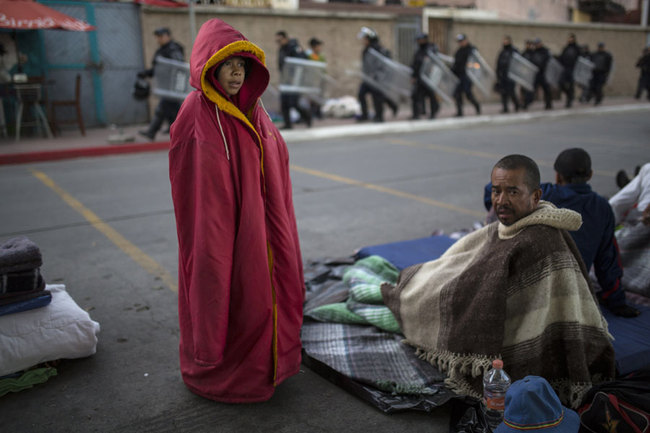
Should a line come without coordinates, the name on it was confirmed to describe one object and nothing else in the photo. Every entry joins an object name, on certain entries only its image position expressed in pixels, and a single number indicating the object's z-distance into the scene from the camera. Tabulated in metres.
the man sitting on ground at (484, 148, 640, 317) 3.38
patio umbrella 10.96
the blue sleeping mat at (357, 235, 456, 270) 4.59
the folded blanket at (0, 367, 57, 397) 3.05
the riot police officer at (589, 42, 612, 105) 20.58
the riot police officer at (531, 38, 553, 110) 18.11
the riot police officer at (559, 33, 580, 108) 19.25
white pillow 3.10
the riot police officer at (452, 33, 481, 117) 16.20
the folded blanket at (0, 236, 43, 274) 3.08
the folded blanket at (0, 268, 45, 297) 3.12
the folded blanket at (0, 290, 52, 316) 3.14
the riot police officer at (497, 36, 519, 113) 17.42
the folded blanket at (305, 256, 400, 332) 3.61
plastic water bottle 2.63
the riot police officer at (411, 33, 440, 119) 15.64
